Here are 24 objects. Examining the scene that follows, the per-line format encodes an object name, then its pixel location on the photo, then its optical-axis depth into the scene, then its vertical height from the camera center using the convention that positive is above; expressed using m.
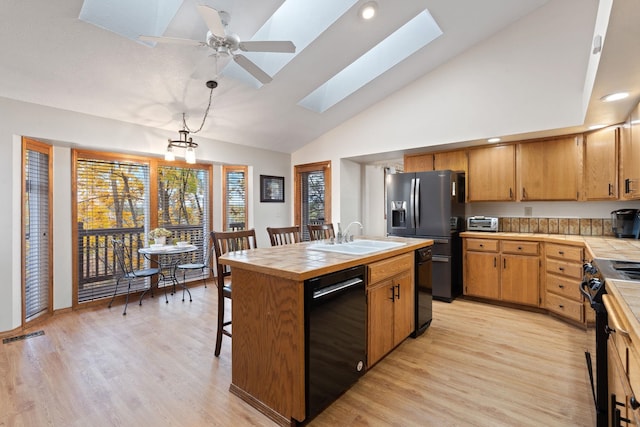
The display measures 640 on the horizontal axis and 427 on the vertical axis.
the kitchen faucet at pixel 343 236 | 2.85 -0.24
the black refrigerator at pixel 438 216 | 3.86 -0.07
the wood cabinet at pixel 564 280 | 3.05 -0.76
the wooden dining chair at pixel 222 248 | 2.46 -0.32
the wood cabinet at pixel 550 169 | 3.41 +0.49
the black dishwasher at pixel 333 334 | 1.65 -0.75
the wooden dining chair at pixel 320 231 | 3.43 -0.23
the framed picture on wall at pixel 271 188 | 5.39 +0.44
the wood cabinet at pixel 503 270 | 3.49 -0.74
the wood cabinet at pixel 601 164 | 3.15 +0.49
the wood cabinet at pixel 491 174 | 3.81 +0.49
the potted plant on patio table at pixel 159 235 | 3.99 -0.30
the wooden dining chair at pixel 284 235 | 3.08 -0.25
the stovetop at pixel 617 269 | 1.53 -0.34
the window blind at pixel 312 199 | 5.56 +0.25
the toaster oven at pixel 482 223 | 3.95 -0.17
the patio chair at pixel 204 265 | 4.22 -0.79
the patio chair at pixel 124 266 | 3.87 -0.72
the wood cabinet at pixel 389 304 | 2.15 -0.74
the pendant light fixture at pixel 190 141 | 3.27 +0.96
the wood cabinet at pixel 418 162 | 4.44 +0.74
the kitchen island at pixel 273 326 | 1.62 -0.67
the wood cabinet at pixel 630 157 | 2.54 +0.48
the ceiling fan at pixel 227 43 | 2.02 +1.25
